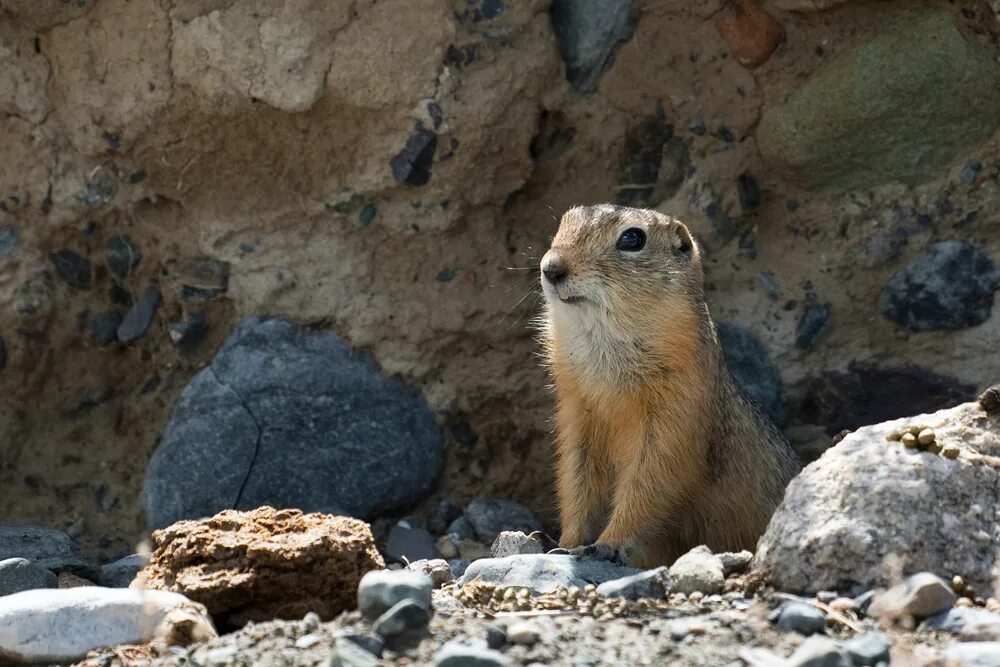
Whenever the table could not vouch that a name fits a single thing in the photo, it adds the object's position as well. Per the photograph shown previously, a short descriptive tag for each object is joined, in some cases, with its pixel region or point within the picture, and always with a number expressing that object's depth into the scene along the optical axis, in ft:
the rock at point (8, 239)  56.90
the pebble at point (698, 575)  34.65
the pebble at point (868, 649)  27.81
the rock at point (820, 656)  26.84
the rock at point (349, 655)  27.48
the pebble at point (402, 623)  29.66
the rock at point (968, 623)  29.32
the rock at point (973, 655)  27.09
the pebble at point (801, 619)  30.30
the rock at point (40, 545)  50.27
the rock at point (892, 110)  54.08
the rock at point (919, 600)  30.71
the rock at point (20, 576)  41.86
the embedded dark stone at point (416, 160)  55.98
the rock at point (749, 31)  55.42
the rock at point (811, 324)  56.85
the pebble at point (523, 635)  29.53
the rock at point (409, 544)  55.06
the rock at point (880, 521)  33.47
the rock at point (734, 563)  35.99
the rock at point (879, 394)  55.42
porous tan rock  34.96
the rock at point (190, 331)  58.08
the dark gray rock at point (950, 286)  55.11
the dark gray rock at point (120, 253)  57.88
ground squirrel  47.55
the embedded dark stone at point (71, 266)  57.77
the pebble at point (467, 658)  27.12
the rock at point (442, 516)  57.52
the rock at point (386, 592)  30.96
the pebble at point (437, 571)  41.65
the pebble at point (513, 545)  45.32
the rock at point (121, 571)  48.91
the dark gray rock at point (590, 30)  56.39
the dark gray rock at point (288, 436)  55.36
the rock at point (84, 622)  32.24
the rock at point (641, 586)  34.22
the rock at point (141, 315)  58.44
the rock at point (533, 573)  39.17
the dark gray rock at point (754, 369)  57.36
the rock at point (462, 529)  56.24
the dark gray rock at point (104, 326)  58.65
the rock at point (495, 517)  56.59
